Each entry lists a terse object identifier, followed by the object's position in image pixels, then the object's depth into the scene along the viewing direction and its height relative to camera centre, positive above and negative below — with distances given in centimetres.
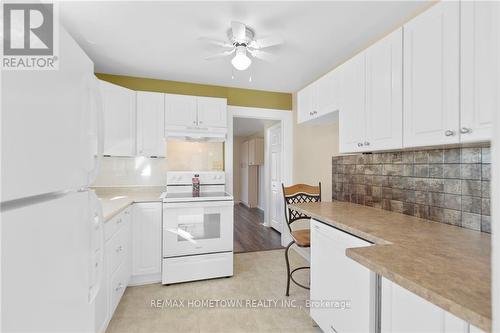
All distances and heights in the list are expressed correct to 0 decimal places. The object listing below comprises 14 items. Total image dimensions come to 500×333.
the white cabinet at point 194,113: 294 +72
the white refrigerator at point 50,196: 53 -9
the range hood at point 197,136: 293 +41
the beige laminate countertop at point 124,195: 214 -37
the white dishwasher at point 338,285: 125 -75
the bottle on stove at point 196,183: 304 -23
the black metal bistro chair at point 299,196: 241 -34
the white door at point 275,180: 437 -27
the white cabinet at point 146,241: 248 -83
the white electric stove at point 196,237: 252 -81
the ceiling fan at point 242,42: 198 +115
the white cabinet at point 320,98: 199 +66
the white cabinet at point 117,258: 179 -83
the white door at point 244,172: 743 -20
